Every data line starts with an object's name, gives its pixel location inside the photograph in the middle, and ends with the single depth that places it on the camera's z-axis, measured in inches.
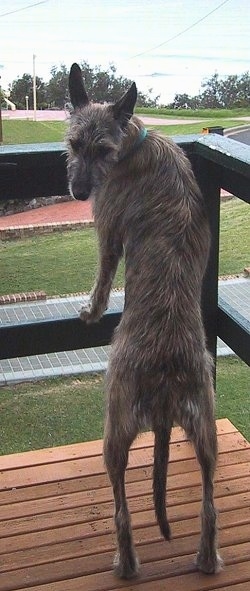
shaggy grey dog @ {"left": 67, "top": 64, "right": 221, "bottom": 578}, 68.5
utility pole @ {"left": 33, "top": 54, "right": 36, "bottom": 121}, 434.9
